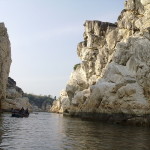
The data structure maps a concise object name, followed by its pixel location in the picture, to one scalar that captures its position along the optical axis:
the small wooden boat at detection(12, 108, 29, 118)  58.90
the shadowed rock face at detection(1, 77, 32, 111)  84.44
